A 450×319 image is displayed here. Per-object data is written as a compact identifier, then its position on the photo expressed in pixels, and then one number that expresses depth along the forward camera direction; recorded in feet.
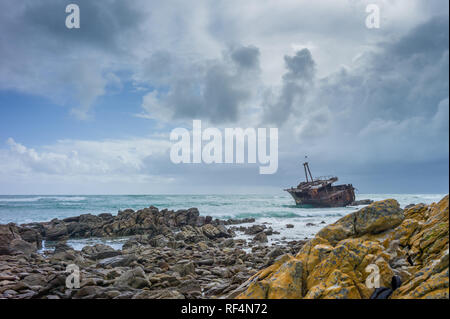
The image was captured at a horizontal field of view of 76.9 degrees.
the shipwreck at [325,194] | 190.70
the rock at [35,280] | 31.50
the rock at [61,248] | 58.75
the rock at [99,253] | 48.75
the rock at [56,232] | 82.17
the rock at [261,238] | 70.38
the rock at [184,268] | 35.47
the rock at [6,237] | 55.06
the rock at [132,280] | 28.73
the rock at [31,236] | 70.95
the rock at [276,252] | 39.95
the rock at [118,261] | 41.10
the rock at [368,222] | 24.31
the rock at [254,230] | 89.25
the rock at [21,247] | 56.10
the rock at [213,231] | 78.45
